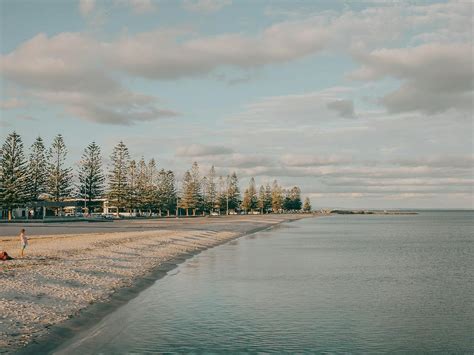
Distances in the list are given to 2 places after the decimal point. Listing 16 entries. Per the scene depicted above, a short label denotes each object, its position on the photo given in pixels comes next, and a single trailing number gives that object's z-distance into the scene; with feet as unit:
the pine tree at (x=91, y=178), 411.54
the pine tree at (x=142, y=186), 453.17
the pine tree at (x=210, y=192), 588.91
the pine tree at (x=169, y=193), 516.32
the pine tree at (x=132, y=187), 430.20
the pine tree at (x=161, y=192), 493.77
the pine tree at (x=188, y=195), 535.19
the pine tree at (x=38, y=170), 374.43
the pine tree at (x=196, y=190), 538.47
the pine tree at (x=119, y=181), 418.10
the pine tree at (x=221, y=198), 622.13
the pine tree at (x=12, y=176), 328.29
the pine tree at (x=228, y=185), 650.43
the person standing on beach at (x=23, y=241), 94.27
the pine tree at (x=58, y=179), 383.04
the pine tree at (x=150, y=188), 469.57
